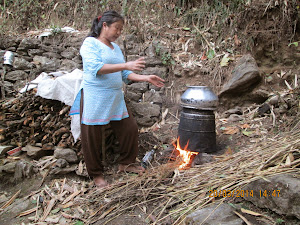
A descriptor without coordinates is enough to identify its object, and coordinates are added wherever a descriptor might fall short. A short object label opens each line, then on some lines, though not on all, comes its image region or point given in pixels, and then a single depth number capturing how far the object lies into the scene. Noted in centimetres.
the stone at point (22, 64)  552
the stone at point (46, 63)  552
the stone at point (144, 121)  459
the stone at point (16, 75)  536
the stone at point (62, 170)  348
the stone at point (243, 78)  458
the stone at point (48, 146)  391
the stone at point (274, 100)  414
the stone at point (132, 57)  527
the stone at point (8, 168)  362
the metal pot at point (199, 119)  329
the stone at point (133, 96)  499
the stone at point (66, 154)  361
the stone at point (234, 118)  436
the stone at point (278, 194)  183
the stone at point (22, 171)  357
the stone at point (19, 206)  302
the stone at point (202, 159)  317
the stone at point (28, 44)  588
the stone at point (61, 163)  351
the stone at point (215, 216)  195
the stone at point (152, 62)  526
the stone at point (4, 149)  391
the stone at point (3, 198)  326
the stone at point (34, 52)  587
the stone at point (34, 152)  386
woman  272
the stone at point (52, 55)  582
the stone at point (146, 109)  464
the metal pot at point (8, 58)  548
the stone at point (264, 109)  418
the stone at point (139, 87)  507
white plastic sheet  376
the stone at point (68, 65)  528
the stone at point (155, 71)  518
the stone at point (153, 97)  494
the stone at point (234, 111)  465
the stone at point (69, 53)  576
